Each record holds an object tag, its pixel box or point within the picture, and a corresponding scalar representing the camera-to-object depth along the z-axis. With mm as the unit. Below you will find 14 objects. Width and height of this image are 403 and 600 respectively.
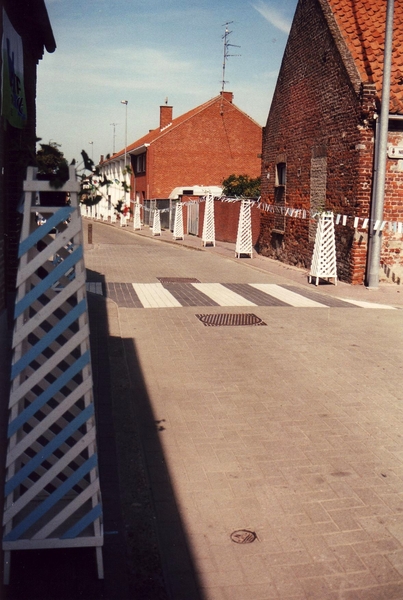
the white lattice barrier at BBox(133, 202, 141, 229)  37375
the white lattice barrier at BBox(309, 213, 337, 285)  14492
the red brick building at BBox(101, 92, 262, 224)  43594
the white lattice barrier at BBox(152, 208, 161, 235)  33281
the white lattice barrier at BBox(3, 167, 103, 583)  3068
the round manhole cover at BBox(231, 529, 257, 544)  3830
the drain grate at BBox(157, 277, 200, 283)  14867
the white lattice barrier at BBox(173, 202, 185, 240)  29552
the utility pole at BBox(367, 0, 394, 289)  13227
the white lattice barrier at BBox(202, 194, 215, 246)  25359
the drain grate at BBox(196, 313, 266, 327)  10070
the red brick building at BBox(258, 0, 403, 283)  14430
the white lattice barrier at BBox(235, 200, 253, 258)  20438
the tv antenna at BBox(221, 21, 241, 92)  37938
